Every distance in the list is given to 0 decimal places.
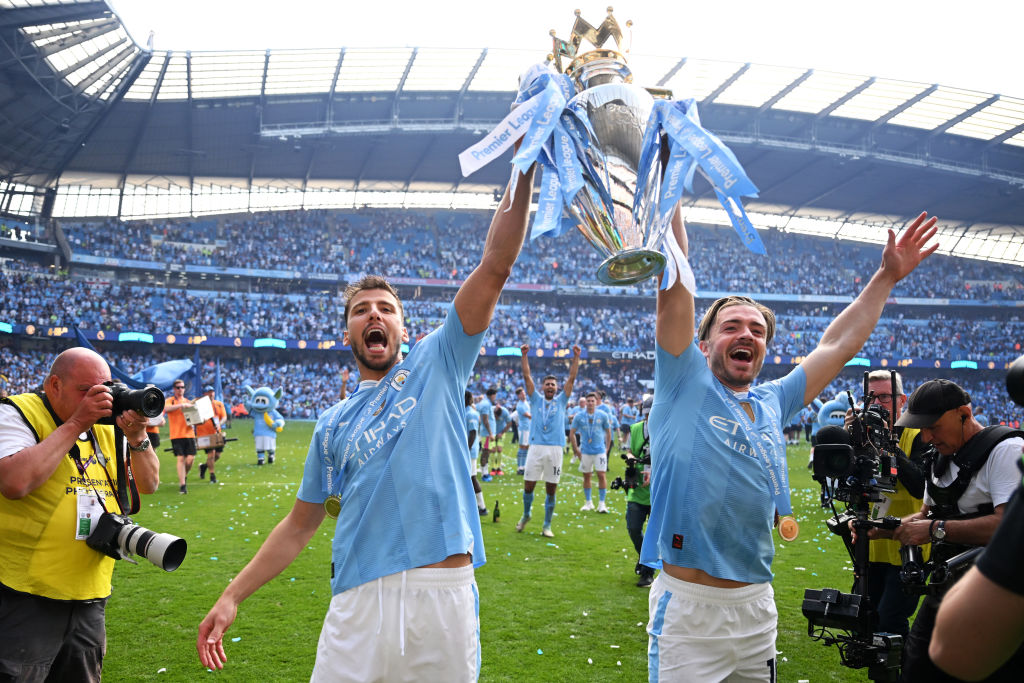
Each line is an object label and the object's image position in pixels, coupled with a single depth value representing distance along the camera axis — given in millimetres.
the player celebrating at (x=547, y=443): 9914
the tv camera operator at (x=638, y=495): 7305
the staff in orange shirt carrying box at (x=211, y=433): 13977
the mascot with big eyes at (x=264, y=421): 16844
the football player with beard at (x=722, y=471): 2535
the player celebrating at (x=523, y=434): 16547
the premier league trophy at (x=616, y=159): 2135
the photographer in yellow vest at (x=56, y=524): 2969
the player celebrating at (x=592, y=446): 11969
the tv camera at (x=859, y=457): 3248
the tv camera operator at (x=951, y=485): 3352
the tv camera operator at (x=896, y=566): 4730
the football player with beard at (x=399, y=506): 2172
